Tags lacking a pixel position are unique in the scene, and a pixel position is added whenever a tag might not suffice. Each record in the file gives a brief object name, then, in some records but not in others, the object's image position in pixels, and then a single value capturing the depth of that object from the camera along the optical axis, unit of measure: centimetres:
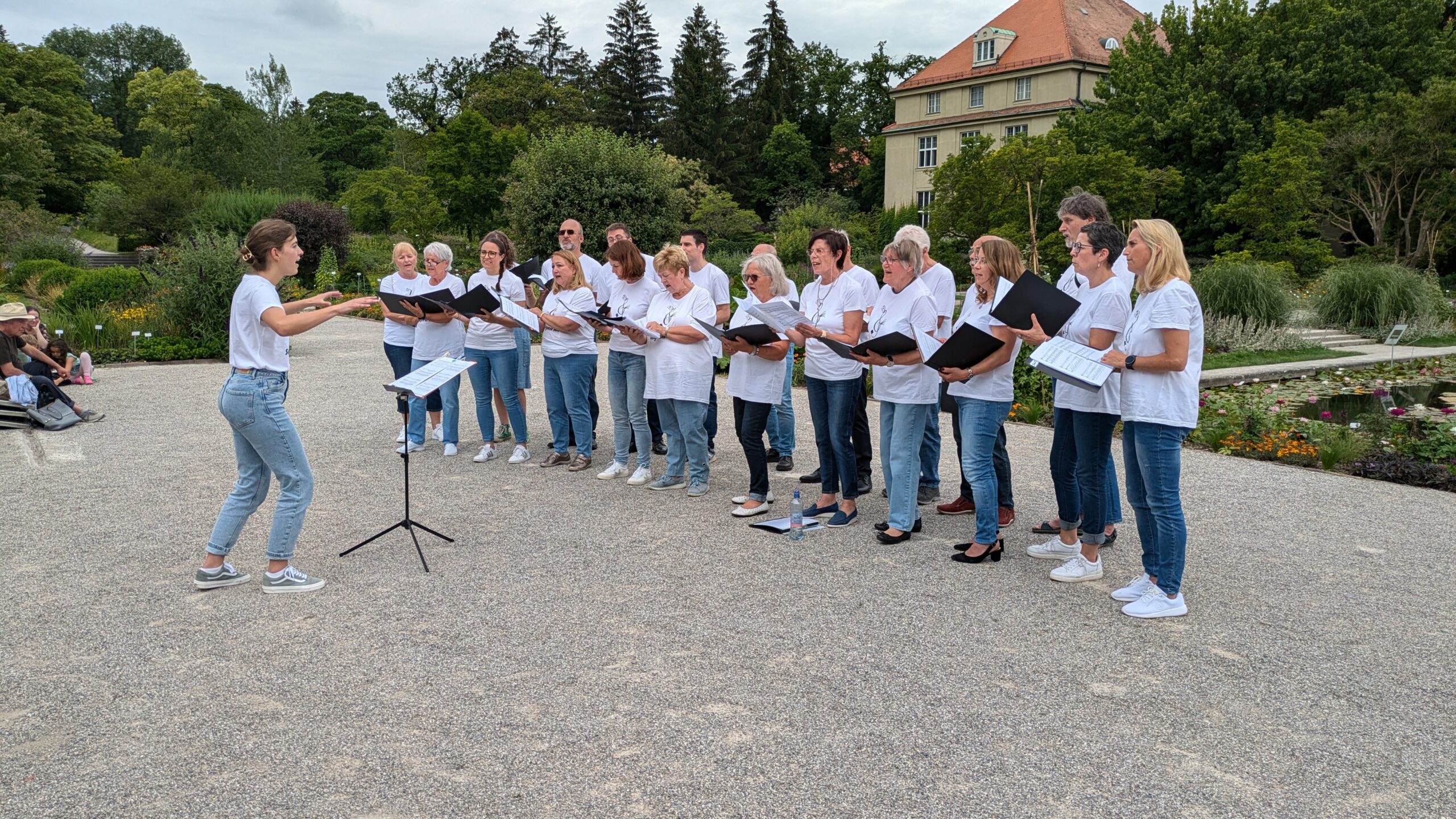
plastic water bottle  620
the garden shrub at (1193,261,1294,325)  1697
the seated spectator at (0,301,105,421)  1045
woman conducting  482
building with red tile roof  4628
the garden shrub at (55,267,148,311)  1781
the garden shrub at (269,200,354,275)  3019
